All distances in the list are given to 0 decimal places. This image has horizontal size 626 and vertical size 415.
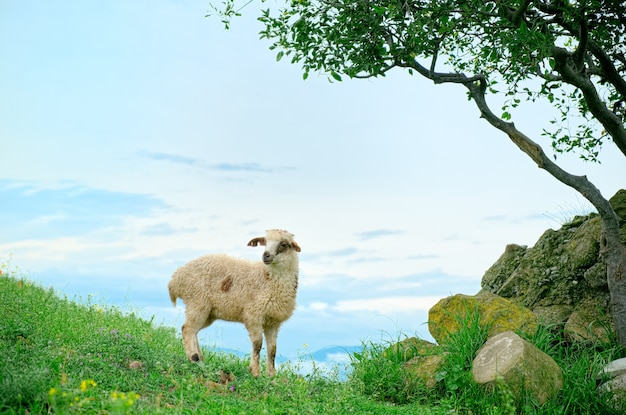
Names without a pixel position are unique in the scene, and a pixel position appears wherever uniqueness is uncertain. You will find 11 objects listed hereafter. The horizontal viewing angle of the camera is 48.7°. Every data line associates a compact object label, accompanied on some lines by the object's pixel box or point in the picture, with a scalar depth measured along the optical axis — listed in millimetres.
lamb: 11062
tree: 10852
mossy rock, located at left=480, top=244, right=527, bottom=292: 14180
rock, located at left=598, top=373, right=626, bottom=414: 10367
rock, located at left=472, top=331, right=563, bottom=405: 9773
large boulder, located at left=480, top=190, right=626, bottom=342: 12664
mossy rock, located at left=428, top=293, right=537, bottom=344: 11688
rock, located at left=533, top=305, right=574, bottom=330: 12579
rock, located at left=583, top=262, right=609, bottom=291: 12984
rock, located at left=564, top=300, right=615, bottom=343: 12336
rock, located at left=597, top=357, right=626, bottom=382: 10875
